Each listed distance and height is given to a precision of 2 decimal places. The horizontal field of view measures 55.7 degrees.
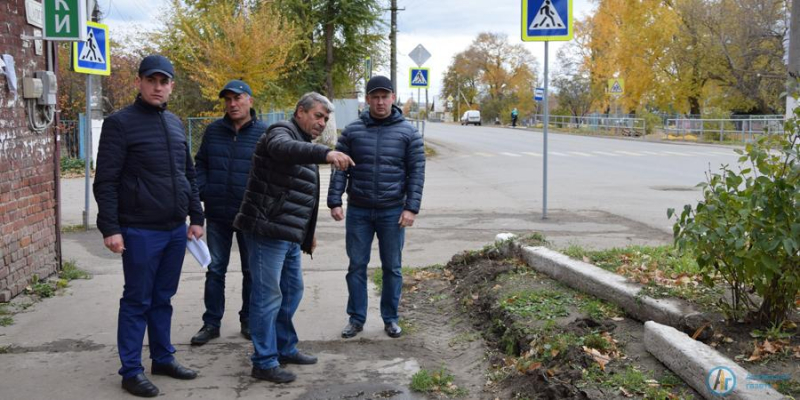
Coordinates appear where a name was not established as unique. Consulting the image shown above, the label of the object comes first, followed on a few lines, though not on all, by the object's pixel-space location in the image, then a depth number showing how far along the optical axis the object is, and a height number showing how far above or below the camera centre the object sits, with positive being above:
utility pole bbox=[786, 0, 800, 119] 5.38 +0.70
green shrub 3.96 -0.48
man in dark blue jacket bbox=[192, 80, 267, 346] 5.40 -0.29
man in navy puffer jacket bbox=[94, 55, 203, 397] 4.32 -0.38
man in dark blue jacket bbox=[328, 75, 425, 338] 5.45 -0.38
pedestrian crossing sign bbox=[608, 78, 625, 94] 37.09 +2.62
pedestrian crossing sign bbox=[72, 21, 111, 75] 10.09 +1.15
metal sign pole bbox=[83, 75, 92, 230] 10.39 -0.01
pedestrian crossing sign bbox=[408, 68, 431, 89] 24.69 +2.01
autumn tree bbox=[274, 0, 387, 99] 23.94 +3.23
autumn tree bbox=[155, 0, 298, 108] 21.30 +2.58
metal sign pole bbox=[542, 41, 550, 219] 11.18 -0.73
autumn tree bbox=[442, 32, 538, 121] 82.81 +8.28
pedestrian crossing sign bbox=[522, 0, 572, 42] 10.77 +1.70
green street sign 6.85 +1.06
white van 75.44 +2.18
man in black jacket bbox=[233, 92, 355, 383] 4.48 -0.46
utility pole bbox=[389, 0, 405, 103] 27.33 +3.59
